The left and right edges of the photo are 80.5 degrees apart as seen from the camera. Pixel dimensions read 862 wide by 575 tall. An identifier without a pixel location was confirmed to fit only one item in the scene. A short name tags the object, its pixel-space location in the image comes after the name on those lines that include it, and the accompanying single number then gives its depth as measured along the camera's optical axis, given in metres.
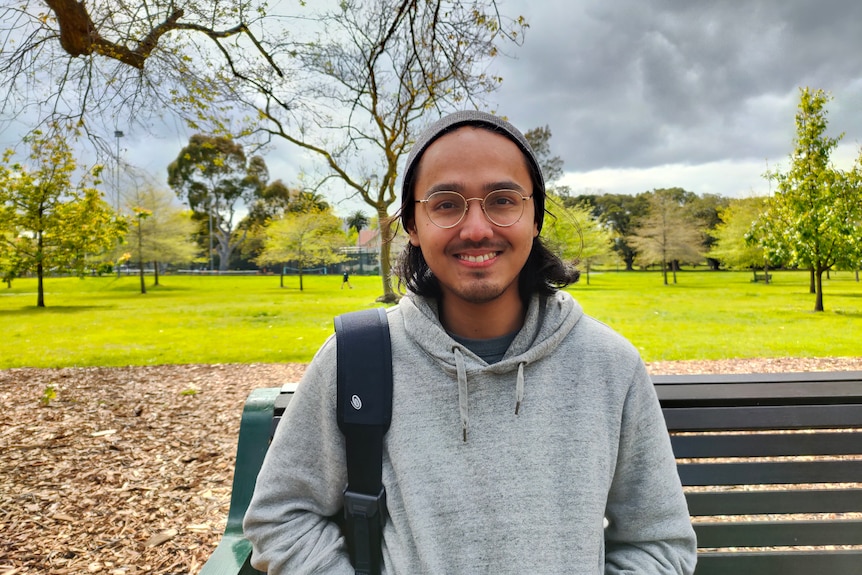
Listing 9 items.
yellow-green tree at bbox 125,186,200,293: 18.14
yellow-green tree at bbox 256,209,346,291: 20.99
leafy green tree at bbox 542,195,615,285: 26.51
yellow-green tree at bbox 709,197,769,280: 21.81
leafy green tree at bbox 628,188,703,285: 28.11
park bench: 1.52
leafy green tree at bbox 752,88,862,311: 10.82
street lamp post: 5.54
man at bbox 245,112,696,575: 1.03
